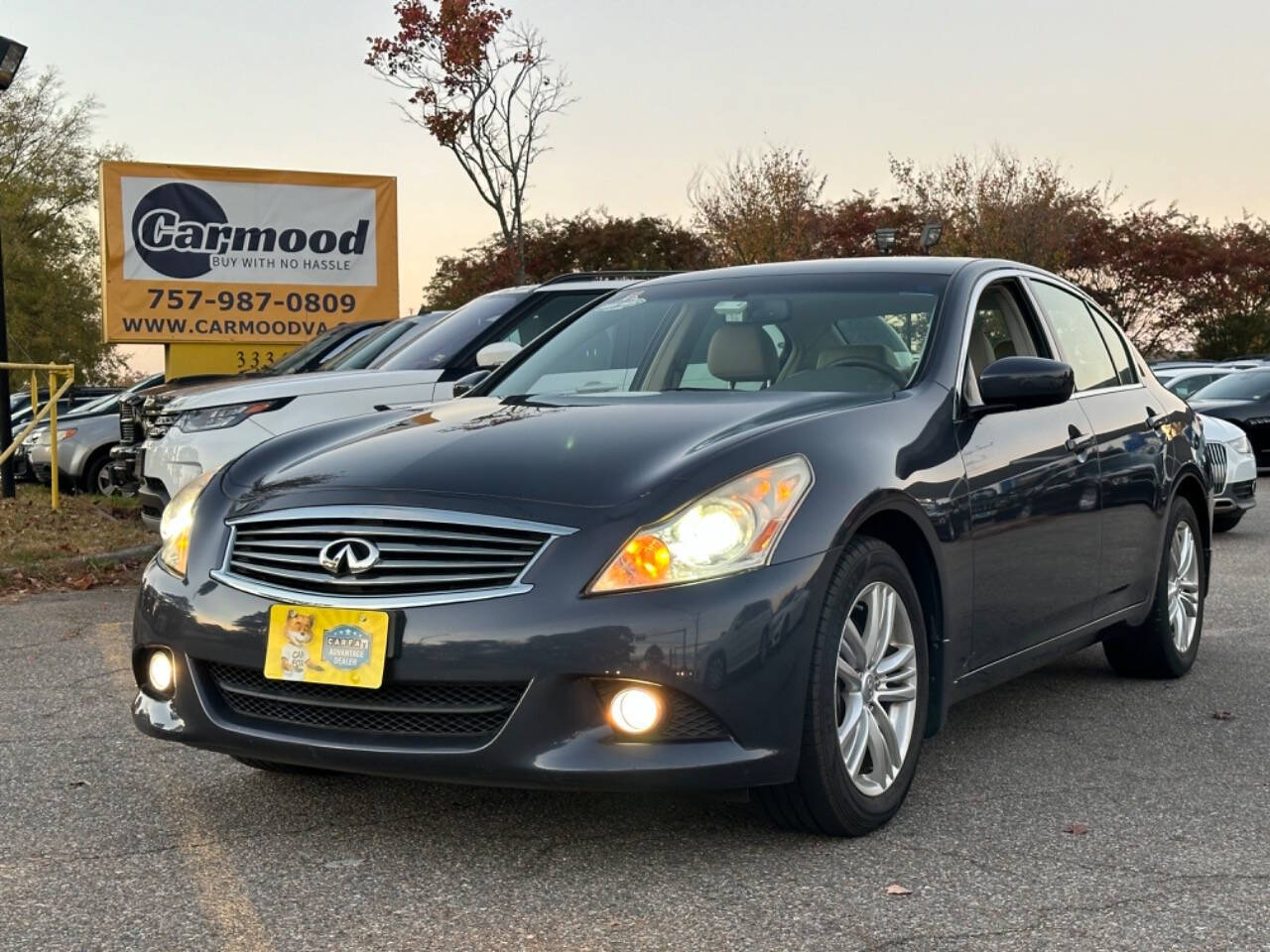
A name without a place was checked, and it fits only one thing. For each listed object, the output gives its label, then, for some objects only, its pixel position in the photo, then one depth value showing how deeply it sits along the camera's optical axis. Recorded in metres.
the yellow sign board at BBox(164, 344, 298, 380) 17.12
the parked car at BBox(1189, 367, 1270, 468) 18.70
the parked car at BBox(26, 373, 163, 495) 17.23
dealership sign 16.67
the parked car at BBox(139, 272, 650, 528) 9.05
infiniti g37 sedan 3.57
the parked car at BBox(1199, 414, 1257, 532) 11.59
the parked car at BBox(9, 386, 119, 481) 20.15
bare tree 24.67
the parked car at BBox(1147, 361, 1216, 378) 28.40
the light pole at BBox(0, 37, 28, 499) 13.27
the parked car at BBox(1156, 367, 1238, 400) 23.88
